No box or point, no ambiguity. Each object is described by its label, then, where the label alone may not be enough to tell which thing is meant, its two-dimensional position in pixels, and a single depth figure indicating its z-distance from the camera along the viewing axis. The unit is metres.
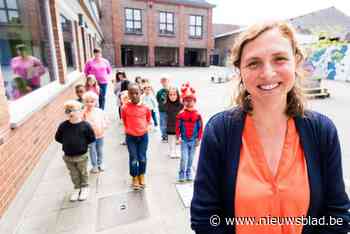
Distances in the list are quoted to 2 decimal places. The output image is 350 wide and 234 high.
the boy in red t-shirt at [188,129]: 3.07
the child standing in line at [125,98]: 3.84
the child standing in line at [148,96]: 4.83
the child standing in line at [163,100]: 4.57
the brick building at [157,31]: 25.92
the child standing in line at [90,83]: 4.99
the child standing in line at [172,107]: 3.76
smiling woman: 0.99
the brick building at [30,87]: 2.57
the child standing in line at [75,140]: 2.65
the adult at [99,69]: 5.96
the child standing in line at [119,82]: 5.84
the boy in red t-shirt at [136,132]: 2.97
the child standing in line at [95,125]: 3.24
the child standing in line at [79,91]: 4.18
